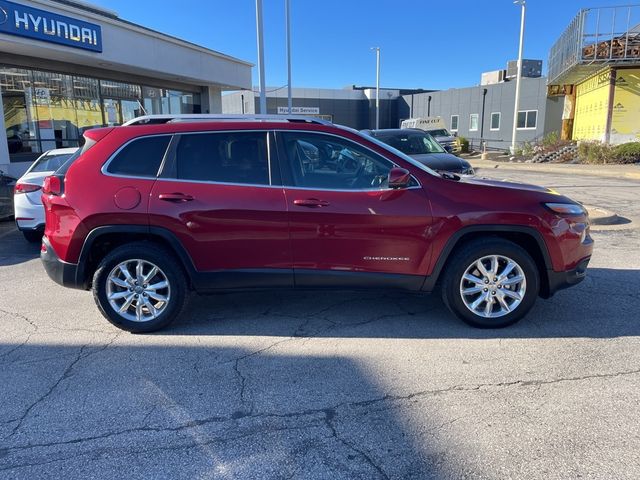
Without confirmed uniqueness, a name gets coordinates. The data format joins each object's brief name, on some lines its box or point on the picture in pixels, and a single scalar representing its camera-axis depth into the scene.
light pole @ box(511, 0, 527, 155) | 27.66
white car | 7.38
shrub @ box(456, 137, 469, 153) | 31.94
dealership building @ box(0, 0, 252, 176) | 12.19
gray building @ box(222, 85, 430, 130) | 46.84
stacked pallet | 20.16
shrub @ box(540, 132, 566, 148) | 27.25
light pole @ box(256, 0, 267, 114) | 15.27
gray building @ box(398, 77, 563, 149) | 32.75
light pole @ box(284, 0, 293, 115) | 21.69
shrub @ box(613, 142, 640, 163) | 20.92
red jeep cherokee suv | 4.16
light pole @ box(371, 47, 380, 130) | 43.54
